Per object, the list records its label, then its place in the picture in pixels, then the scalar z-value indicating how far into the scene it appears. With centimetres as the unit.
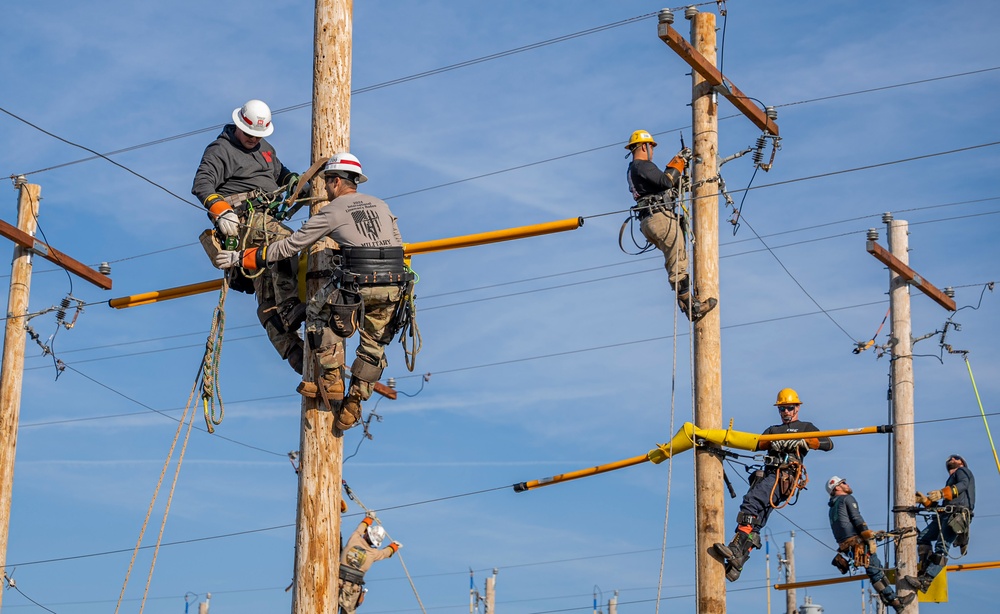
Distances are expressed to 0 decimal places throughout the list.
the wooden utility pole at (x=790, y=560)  3409
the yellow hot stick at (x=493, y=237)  949
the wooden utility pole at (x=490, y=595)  3237
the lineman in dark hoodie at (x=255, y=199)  952
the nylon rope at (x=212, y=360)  953
